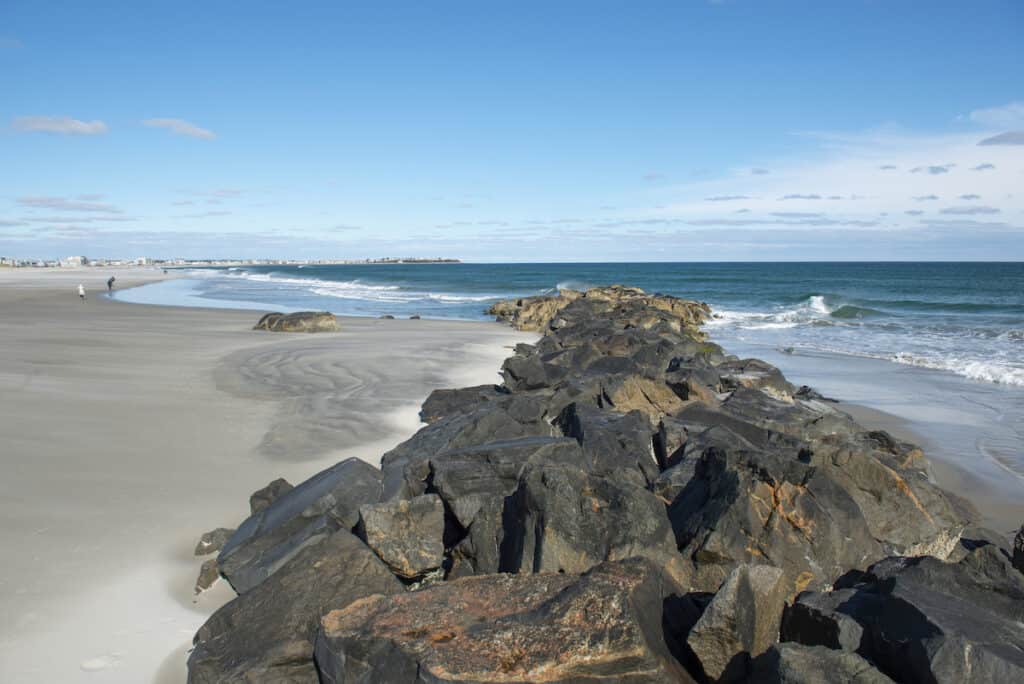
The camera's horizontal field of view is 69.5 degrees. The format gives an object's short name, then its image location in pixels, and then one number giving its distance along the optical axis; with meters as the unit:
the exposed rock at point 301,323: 24.08
